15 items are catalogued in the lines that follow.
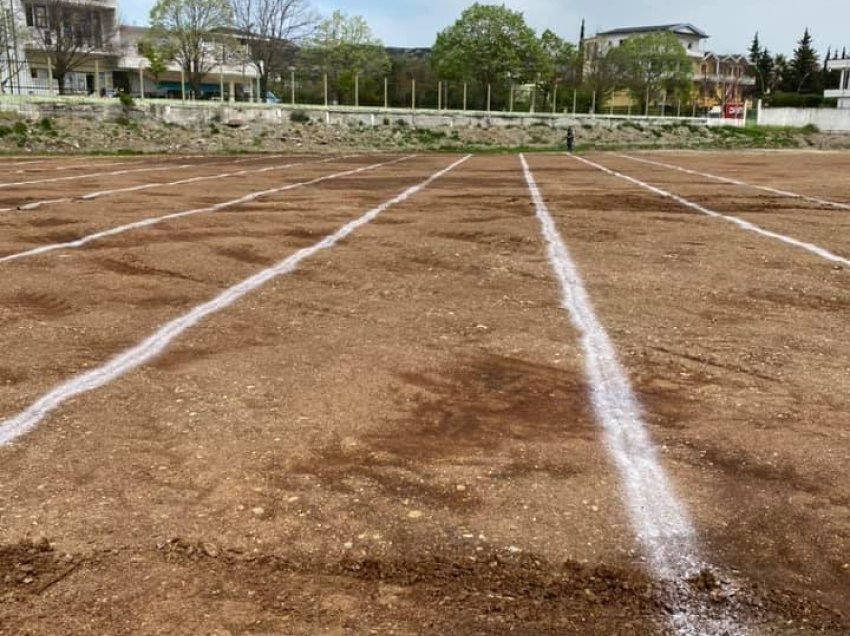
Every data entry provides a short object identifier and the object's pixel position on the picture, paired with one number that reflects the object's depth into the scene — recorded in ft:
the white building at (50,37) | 146.51
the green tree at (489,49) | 200.23
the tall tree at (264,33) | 171.73
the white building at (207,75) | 180.65
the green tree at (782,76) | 297.33
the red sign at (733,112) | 218.59
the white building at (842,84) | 241.86
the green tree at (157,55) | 172.86
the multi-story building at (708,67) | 303.60
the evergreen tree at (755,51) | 338.15
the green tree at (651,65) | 239.09
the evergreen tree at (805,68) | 290.35
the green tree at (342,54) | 192.24
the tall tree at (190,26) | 165.07
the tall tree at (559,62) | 216.13
